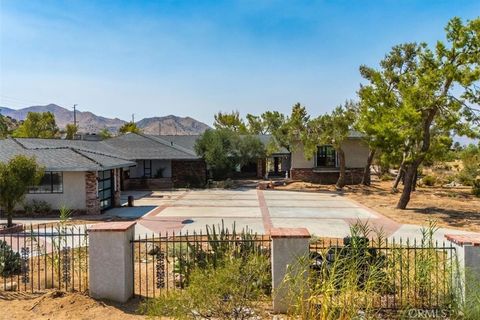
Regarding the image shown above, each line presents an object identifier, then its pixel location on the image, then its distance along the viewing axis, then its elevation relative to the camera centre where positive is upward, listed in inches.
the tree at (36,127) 2052.8 +174.8
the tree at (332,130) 1171.9 +82.9
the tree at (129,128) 2534.0 +207.0
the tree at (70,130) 2401.6 +183.0
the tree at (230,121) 3088.1 +292.6
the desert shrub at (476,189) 1063.0 -80.4
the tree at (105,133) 2265.0 +159.5
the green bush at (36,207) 756.5 -82.3
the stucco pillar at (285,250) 276.1 -59.9
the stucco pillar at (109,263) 290.2 -71.1
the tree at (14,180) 606.9 -26.2
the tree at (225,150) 1336.1 +32.8
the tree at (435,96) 707.4 +113.1
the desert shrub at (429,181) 1362.0 -74.7
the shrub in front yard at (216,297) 219.5 -73.7
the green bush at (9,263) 359.3 -87.8
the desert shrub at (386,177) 1572.8 -70.7
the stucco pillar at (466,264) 261.3 -69.5
